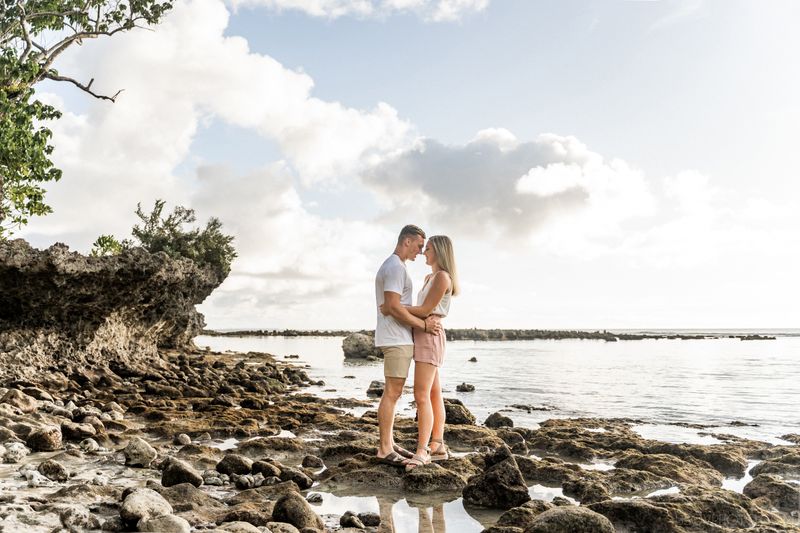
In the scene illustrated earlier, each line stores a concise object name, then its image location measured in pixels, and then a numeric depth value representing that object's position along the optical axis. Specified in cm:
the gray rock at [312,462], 837
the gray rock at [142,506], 507
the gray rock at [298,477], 709
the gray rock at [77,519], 490
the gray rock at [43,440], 848
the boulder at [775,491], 689
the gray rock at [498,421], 1319
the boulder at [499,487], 645
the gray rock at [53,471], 682
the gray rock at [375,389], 2010
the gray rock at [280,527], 513
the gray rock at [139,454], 784
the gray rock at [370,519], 575
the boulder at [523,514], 555
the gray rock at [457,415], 1282
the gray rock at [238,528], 494
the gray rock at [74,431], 931
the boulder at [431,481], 701
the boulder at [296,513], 541
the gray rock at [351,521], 562
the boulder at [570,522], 500
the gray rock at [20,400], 1101
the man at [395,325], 770
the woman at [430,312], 784
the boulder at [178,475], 672
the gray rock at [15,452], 761
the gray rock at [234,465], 755
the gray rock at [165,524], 483
